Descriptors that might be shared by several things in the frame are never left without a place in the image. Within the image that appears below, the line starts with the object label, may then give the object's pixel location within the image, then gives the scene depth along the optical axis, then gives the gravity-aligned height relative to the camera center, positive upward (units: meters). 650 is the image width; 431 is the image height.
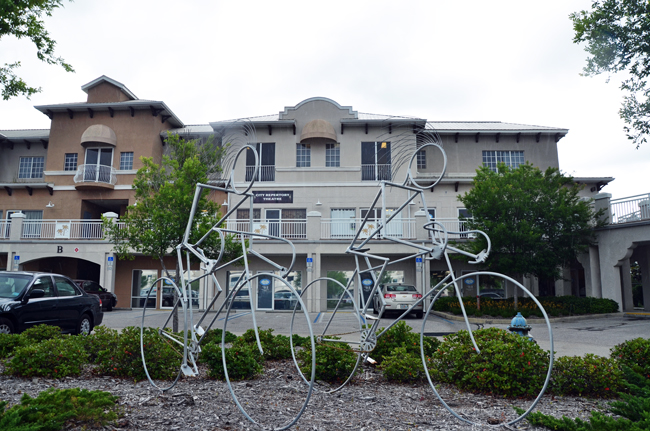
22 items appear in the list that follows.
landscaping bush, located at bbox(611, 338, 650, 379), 5.78 -0.95
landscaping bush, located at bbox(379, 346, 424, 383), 5.96 -1.14
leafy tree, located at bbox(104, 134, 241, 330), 13.35 +1.97
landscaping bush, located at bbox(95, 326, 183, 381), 6.09 -1.09
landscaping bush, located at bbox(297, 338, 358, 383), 5.92 -1.08
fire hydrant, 7.51 -0.74
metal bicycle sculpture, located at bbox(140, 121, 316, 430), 4.75 -0.24
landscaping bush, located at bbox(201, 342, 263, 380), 6.02 -1.10
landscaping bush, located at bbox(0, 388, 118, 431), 3.49 -1.10
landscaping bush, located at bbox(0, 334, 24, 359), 7.47 -1.10
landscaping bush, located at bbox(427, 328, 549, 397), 5.30 -1.01
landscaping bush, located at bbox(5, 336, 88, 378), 6.08 -1.13
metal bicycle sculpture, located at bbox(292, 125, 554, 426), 4.39 +0.12
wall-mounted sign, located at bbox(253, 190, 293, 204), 26.91 +4.64
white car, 18.78 -0.82
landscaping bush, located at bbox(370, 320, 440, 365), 6.83 -0.95
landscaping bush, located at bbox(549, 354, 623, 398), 5.43 -1.15
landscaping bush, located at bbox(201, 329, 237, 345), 8.54 -1.13
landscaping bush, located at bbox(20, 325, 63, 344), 7.87 -0.98
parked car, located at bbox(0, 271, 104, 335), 9.86 -0.64
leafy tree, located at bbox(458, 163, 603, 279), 20.02 +2.66
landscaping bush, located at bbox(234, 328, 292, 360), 7.67 -1.12
